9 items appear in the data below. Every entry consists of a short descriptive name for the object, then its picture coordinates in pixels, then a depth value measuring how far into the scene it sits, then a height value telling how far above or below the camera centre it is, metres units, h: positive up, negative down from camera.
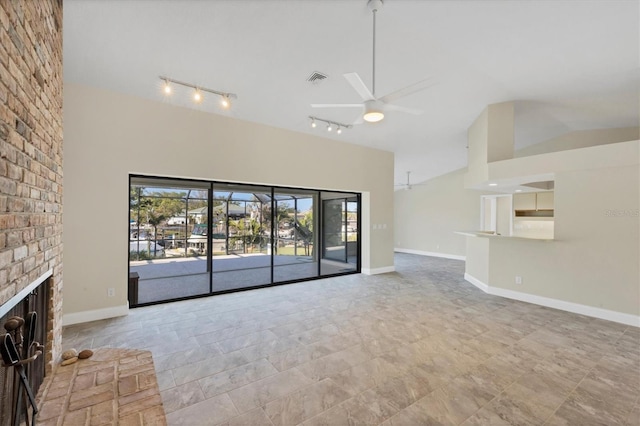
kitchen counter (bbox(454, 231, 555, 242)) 4.74 -0.41
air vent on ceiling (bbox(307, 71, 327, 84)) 3.82 +1.89
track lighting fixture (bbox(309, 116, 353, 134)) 5.19 +1.76
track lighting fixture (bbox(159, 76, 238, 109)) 3.66 +1.73
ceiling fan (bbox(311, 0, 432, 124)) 2.63 +1.16
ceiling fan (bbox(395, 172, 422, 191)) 9.90 +1.13
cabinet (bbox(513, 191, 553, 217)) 7.25 +0.29
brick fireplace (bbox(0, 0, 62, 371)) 1.33 +0.38
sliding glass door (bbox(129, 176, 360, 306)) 5.50 -0.53
